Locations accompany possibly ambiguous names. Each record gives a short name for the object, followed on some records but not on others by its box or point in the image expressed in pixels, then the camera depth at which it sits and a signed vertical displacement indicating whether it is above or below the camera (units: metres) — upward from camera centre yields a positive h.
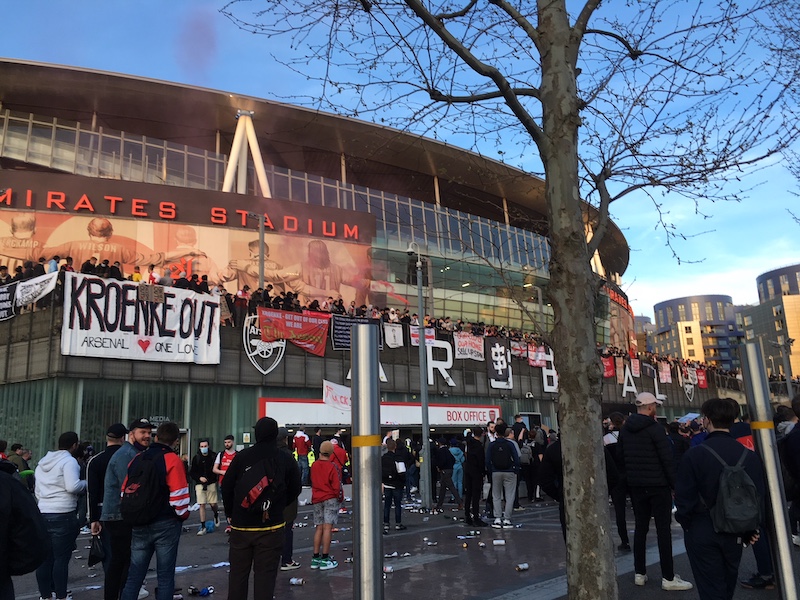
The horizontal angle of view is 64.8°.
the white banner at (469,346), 29.83 +3.49
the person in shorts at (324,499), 8.73 -1.02
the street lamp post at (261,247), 26.33 +7.76
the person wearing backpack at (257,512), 5.17 -0.68
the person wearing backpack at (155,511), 5.54 -0.69
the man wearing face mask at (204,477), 12.56 -0.92
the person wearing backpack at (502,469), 11.77 -0.92
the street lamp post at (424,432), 15.90 -0.26
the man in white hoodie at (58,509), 6.45 -0.74
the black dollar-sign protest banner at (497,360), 31.48 +2.95
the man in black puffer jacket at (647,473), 6.82 -0.63
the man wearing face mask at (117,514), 6.11 -0.78
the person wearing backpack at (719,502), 4.51 -0.65
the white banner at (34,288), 18.61 +4.29
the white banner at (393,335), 26.98 +3.74
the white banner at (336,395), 21.67 +1.03
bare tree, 4.48 +2.10
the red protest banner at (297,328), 23.62 +3.74
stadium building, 20.36 +10.21
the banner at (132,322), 18.83 +3.42
